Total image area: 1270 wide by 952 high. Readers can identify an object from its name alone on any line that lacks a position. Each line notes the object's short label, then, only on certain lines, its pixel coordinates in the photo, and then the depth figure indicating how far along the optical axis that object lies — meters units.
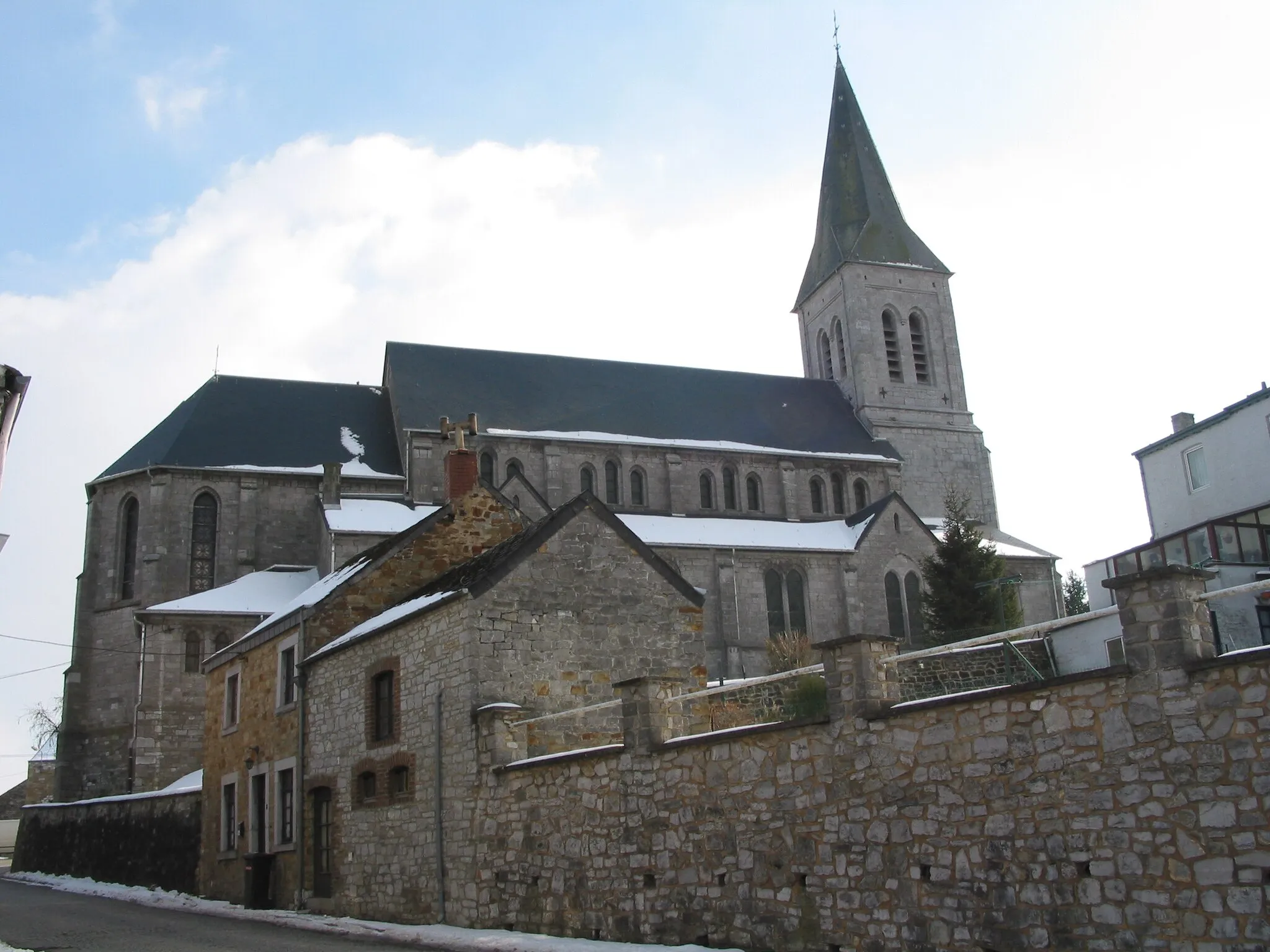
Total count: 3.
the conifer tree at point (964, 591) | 34.72
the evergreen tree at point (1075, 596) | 51.75
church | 34.69
